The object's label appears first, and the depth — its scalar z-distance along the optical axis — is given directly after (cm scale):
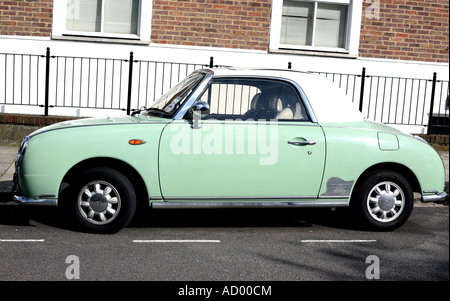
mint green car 658
